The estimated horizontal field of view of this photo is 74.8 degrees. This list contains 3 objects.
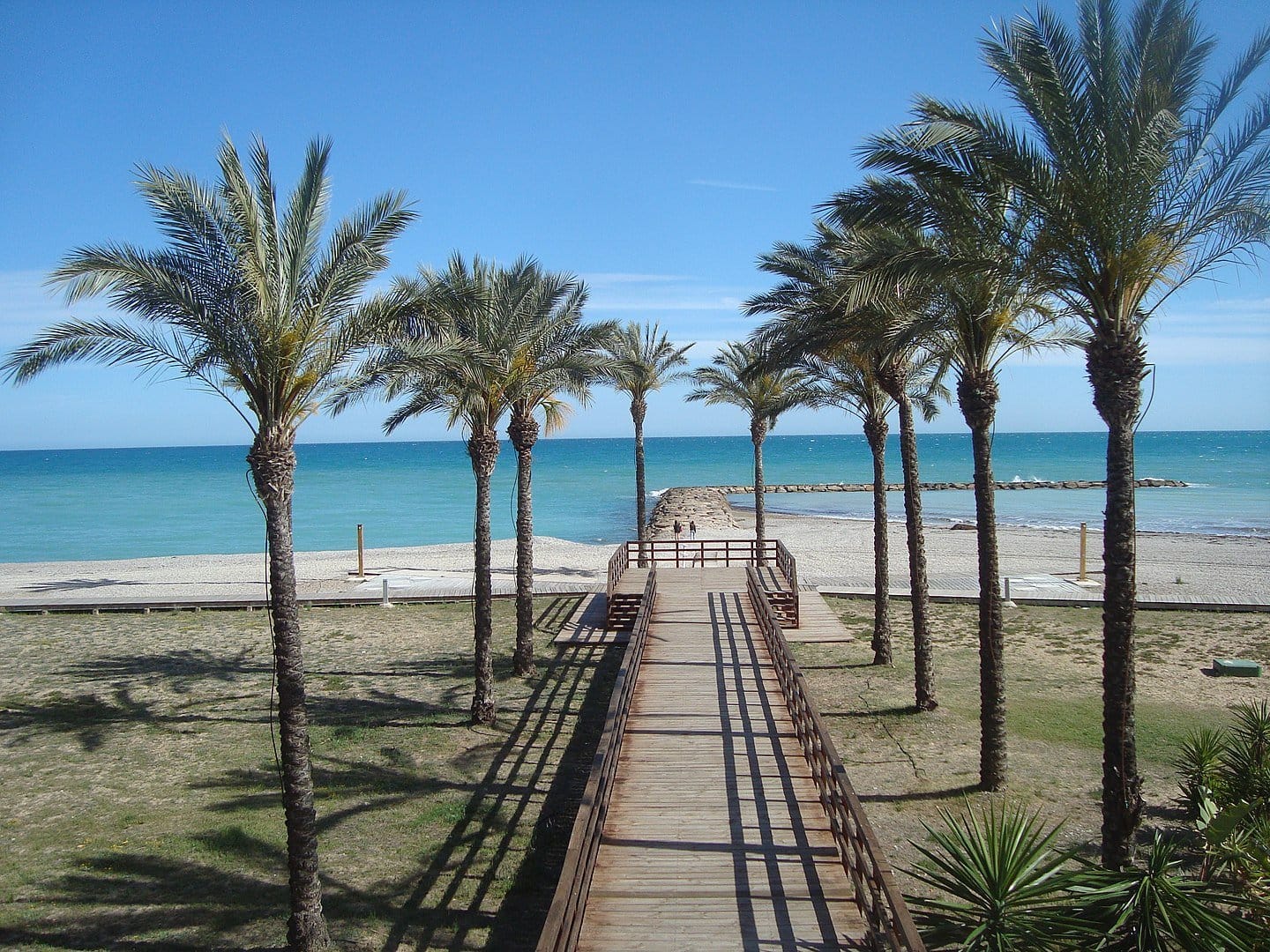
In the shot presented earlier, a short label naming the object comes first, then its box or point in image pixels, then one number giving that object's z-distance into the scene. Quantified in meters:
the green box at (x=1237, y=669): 17.56
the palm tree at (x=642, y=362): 33.06
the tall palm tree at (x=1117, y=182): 9.13
